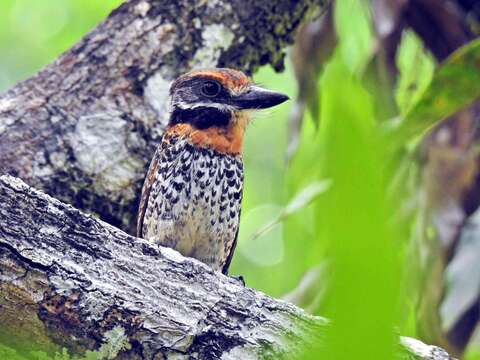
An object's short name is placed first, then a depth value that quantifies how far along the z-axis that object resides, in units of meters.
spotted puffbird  6.41
